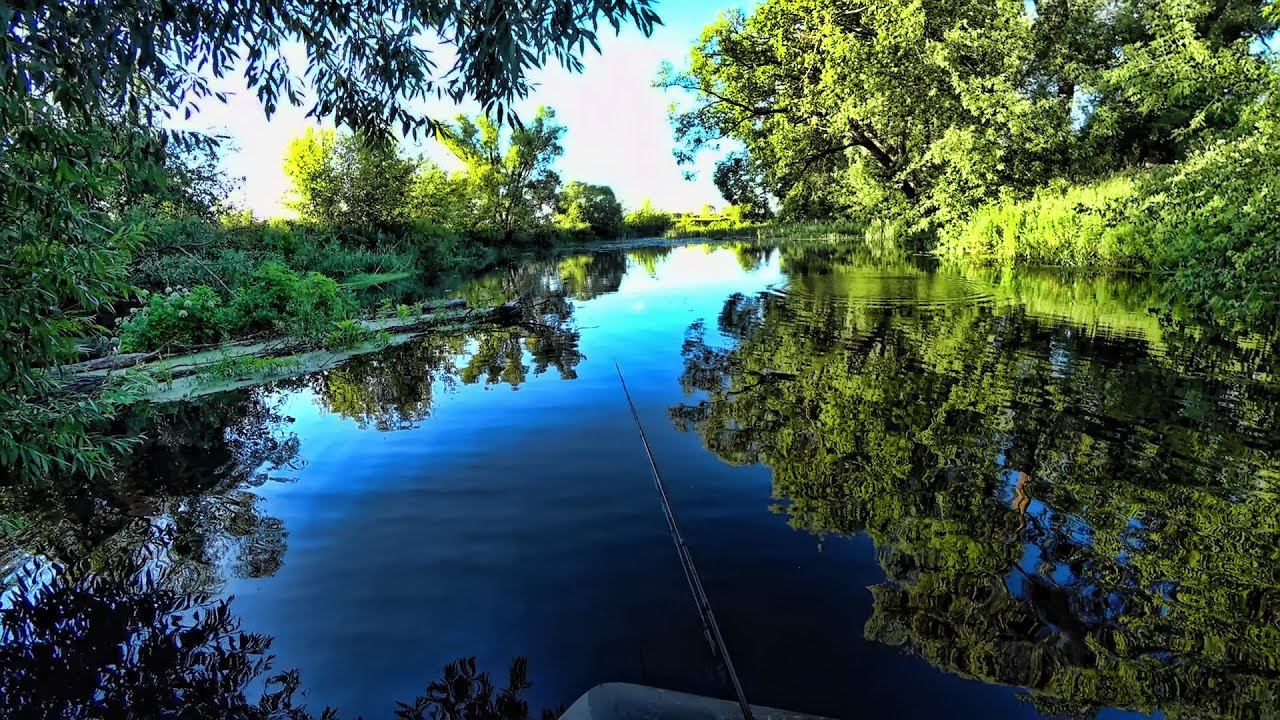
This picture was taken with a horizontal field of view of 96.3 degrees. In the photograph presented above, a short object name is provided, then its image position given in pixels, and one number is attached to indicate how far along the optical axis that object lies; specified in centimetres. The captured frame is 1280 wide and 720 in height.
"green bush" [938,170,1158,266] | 1680
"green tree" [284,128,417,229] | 3108
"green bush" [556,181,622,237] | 7319
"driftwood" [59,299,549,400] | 840
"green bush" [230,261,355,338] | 1095
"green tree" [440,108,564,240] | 5303
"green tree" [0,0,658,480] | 324
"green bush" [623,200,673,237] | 8819
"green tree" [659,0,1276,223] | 2275
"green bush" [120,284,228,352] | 1020
